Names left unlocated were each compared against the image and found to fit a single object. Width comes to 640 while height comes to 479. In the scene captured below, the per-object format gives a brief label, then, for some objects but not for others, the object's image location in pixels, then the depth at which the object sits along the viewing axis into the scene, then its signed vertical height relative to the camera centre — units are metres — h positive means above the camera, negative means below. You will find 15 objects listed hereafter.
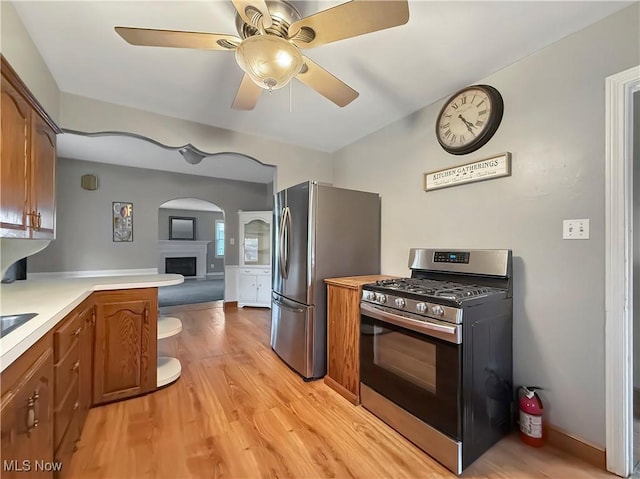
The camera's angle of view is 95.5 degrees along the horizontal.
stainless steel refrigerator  2.49 -0.13
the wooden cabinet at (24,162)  1.44 +0.45
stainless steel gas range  1.51 -0.68
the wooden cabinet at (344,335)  2.16 -0.75
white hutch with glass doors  5.26 -0.35
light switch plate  1.60 +0.07
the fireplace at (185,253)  8.92 -0.42
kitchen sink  1.21 -0.34
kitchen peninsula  0.93 -0.58
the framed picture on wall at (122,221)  4.91 +0.32
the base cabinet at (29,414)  0.85 -0.59
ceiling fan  1.16 +0.92
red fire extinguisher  1.68 -1.04
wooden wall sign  1.95 +0.51
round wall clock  1.99 +0.89
